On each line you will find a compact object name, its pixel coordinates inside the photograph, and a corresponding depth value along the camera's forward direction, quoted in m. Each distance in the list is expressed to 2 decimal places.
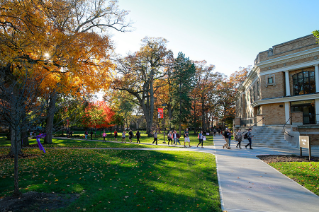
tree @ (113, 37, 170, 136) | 33.03
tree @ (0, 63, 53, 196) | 4.91
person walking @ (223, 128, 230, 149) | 19.04
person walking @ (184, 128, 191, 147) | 20.40
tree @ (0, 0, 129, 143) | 9.30
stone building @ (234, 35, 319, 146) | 21.62
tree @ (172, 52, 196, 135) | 39.75
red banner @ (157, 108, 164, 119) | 26.12
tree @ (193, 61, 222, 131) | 47.41
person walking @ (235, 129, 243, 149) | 18.17
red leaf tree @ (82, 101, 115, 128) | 35.70
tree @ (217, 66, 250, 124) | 49.19
